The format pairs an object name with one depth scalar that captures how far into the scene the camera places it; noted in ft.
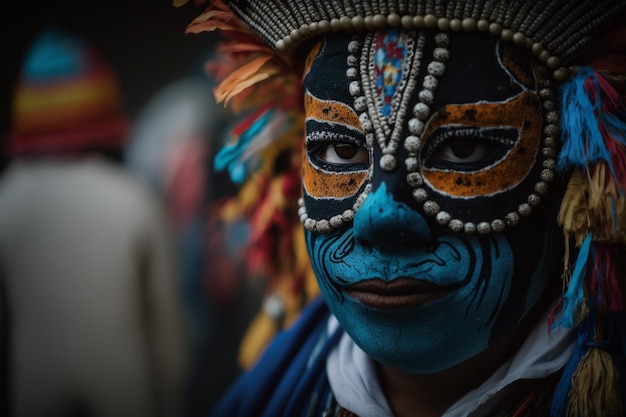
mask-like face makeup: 5.30
